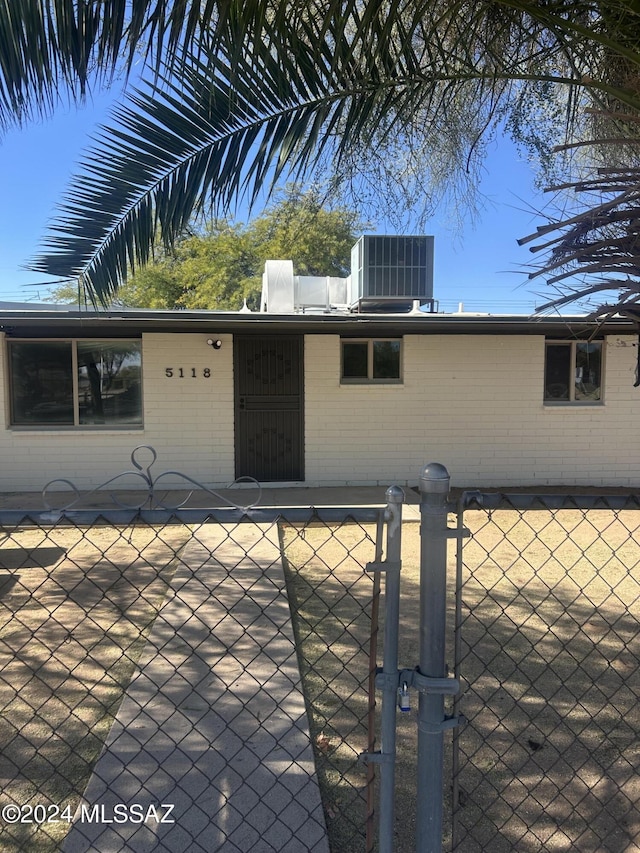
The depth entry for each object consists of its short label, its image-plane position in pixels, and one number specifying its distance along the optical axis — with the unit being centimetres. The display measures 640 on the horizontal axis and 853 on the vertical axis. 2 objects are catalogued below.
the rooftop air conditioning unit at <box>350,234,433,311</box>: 1160
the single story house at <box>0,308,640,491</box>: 1052
